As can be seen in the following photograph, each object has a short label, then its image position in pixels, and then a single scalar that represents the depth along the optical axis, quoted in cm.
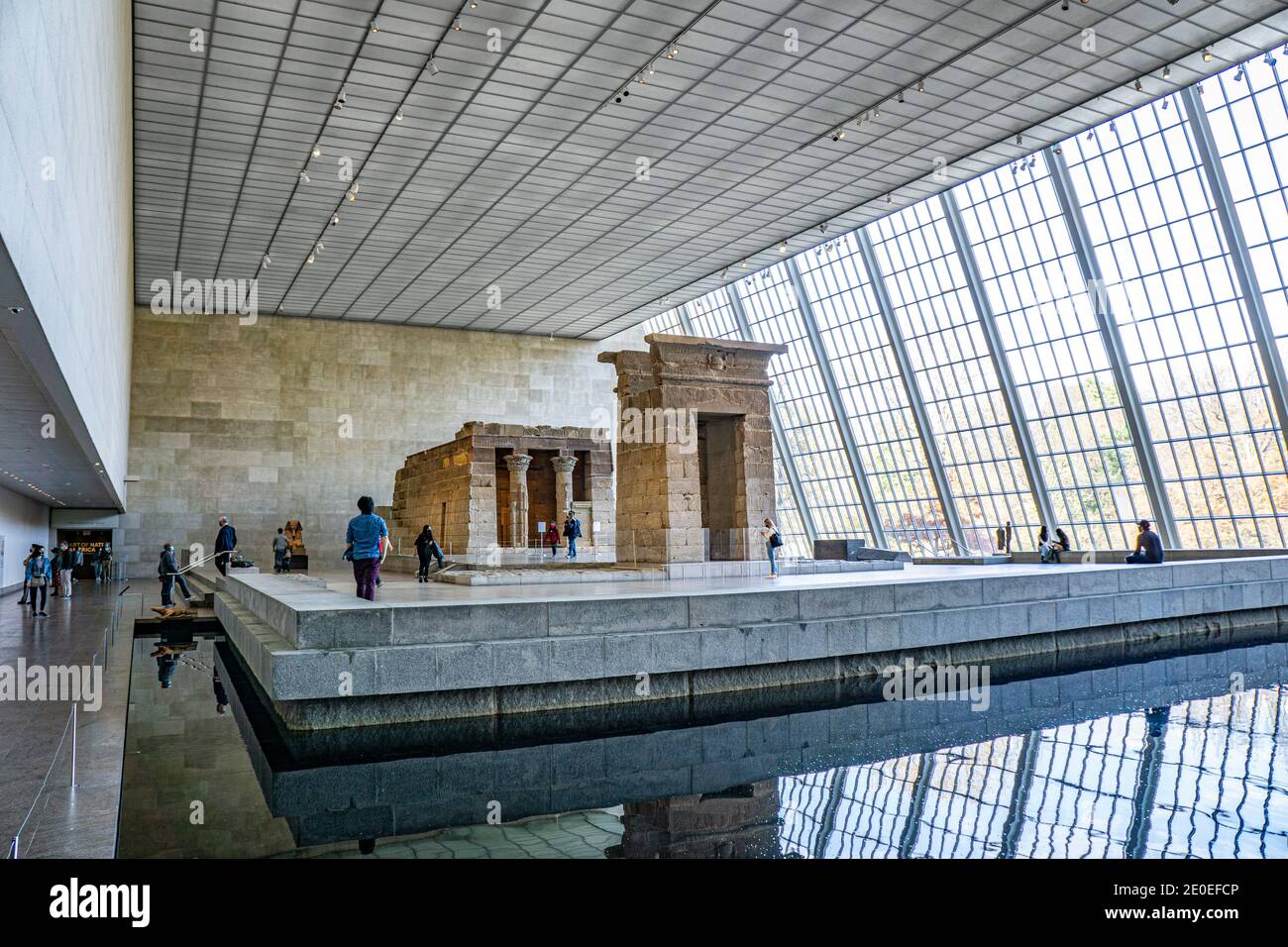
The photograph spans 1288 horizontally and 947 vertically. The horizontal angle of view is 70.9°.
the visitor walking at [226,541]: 2202
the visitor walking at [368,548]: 1073
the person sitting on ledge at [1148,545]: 1769
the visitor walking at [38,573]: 2002
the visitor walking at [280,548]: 2730
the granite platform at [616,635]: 867
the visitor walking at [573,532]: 2628
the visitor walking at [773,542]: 1761
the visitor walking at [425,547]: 1884
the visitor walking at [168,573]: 1994
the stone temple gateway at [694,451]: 1827
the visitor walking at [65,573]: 2516
